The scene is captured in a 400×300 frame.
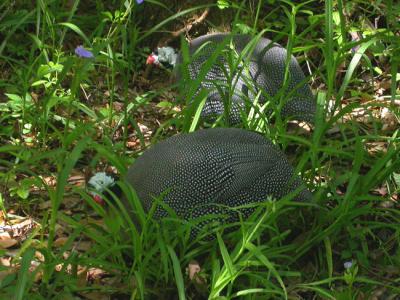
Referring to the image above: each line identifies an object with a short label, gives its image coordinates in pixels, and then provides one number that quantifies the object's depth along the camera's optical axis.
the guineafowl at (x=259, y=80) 3.69
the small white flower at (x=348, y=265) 2.80
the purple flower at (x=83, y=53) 2.98
